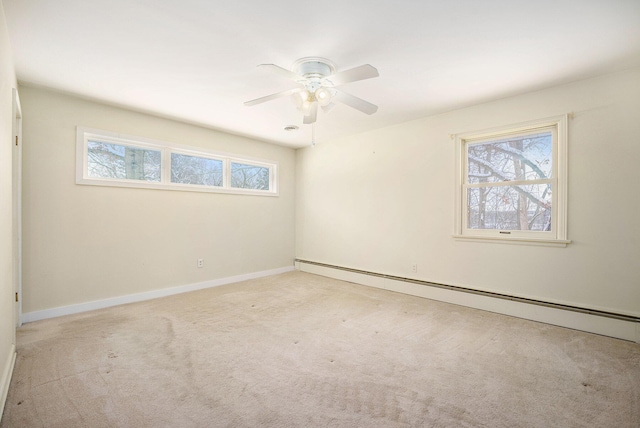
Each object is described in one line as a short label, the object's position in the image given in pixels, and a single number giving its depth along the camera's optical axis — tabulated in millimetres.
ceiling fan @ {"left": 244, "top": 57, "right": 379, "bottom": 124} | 2426
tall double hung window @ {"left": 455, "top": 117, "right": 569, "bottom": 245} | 2998
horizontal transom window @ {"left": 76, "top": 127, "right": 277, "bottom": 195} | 3424
